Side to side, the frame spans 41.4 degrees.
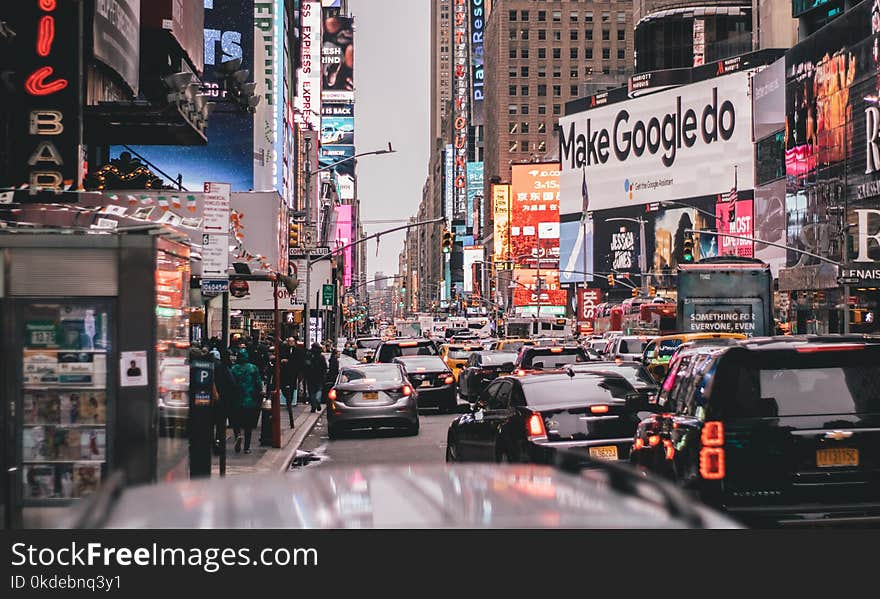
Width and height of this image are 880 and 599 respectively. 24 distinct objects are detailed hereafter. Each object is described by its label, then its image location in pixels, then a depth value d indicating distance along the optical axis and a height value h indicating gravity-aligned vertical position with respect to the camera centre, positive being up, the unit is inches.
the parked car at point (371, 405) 932.6 -62.6
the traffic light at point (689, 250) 2322.1 +146.8
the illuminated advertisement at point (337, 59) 6451.8 +1548.2
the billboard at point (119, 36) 909.8 +247.1
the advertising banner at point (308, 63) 3809.1 +873.3
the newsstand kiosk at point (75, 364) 396.2 -11.8
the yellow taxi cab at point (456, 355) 1524.4 -39.5
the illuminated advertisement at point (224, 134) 2103.8 +364.6
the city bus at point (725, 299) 1508.4 +31.3
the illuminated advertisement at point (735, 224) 3774.6 +339.9
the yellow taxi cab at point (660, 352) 1212.5 -30.5
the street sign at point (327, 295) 2279.8 +63.7
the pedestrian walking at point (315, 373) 1162.6 -46.3
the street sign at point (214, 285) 708.0 +26.6
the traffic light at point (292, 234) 1462.8 +117.9
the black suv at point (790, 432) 367.9 -35.0
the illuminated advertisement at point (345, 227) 6186.0 +551.1
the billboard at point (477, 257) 7711.6 +456.5
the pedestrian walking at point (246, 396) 764.0 -45.5
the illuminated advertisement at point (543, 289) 6289.4 +194.4
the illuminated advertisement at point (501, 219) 6614.2 +609.7
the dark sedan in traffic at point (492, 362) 1238.9 -40.4
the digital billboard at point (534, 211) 6441.9 +639.4
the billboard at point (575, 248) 5270.7 +353.7
